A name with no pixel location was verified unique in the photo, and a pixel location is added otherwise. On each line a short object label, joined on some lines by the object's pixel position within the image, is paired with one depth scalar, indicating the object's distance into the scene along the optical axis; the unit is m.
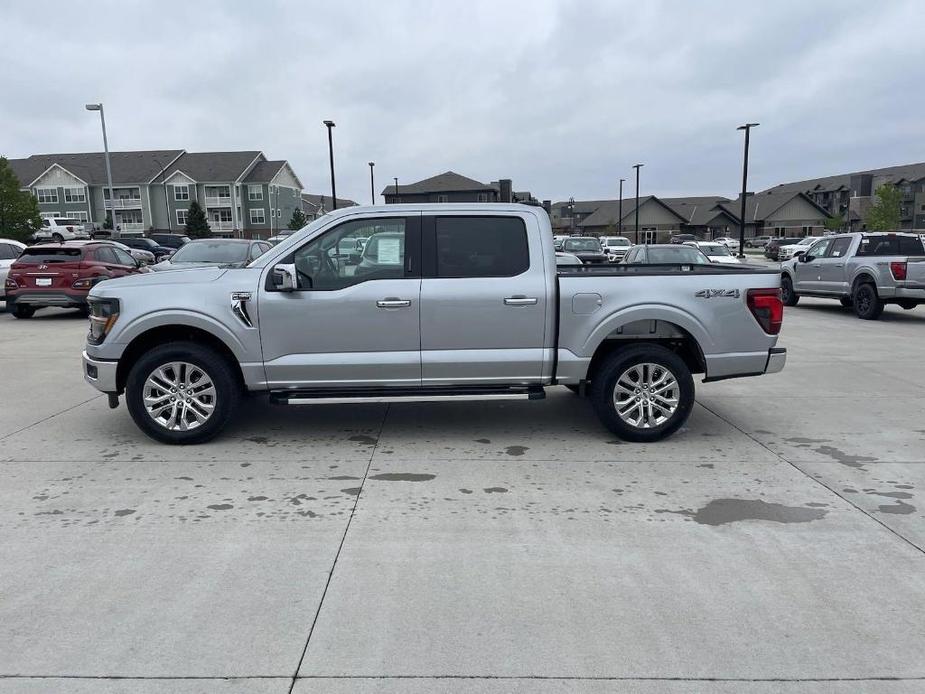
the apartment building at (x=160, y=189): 75.81
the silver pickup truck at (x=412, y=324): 5.75
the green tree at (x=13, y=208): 45.59
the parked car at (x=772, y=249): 49.60
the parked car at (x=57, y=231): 41.15
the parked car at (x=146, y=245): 36.12
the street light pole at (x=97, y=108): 35.72
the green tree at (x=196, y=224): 65.19
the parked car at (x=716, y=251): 24.74
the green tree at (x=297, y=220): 68.19
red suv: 14.68
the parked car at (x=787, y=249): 42.88
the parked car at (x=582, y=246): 27.69
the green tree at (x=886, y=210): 64.12
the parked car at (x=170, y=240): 42.24
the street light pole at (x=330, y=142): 33.31
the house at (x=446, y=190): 73.76
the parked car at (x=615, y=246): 38.34
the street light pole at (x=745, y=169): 33.73
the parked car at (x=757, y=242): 73.19
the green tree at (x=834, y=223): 74.00
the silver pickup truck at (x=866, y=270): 14.40
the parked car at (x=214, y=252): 14.55
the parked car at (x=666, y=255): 17.03
